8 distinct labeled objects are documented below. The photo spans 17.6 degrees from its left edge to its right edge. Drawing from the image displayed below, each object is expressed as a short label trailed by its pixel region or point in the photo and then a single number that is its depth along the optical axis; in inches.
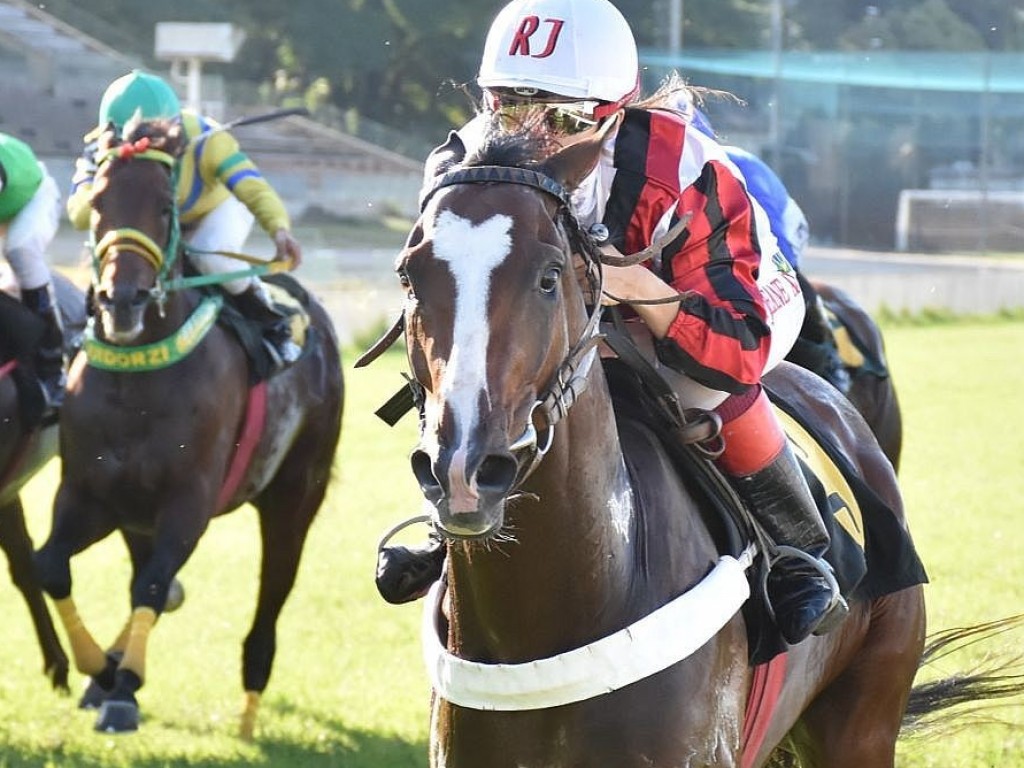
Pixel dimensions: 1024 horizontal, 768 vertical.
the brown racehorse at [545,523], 202.2
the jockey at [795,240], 449.5
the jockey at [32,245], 547.4
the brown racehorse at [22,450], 543.3
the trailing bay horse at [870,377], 643.0
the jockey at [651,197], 242.1
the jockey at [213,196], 510.5
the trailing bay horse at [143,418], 472.3
